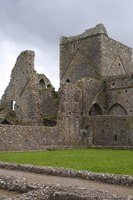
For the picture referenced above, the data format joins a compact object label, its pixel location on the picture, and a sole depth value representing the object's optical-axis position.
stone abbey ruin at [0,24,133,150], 22.24
